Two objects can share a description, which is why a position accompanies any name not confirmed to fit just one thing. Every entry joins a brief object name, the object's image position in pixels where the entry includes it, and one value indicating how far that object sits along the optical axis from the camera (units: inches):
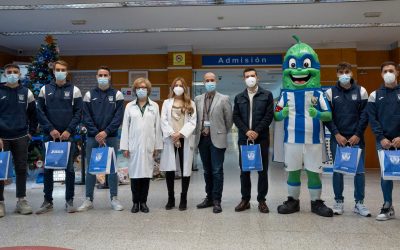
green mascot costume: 164.1
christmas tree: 282.0
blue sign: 368.5
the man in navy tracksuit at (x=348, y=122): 161.9
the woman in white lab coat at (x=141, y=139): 169.9
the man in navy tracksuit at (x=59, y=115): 171.5
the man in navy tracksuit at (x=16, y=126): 167.8
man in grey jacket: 172.7
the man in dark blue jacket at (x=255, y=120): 168.9
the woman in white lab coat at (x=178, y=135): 171.2
